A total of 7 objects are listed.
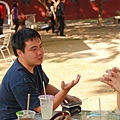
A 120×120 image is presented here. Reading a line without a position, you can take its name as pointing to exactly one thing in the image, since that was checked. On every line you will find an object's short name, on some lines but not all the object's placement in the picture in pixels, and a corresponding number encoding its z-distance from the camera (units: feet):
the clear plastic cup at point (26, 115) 9.02
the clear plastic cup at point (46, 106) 9.51
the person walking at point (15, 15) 64.50
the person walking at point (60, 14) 58.84
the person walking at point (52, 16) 67.52
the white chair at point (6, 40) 35.95
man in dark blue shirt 10.15
